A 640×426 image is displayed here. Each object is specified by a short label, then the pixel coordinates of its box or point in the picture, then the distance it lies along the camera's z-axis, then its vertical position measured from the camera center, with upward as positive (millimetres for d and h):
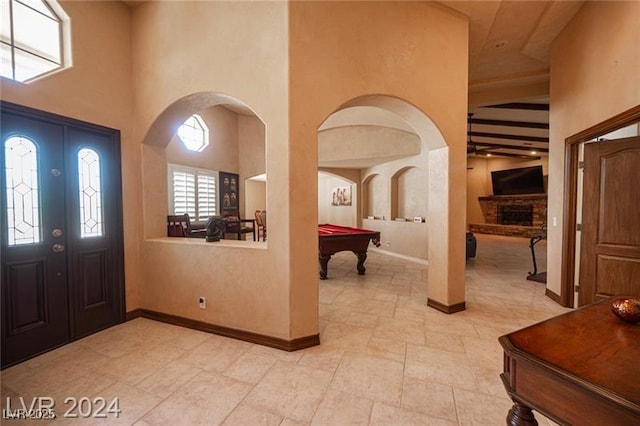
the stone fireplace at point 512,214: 11344 -378
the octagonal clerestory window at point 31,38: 2566 +1729
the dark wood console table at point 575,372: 796 -548
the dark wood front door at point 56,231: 2484 -233
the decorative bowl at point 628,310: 1229 -484
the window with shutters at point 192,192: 5773 +378
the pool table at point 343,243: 5000 -688
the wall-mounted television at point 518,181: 11164 +1088
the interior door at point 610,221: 3066 -186
